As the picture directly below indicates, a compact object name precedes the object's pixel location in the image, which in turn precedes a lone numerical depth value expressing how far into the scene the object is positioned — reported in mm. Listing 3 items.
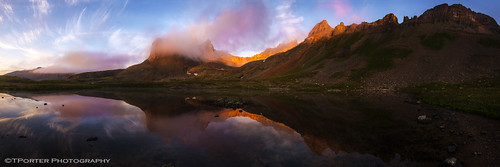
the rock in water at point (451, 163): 12633
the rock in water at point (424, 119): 25844
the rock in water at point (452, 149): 15216
